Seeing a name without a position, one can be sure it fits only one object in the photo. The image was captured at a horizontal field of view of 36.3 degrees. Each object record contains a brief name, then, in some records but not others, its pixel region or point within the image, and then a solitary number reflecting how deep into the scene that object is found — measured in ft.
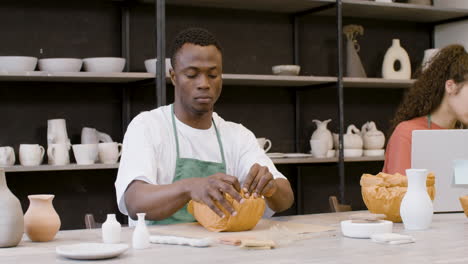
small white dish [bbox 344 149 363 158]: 13.84
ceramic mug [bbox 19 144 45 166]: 11.41
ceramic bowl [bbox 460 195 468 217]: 7.03
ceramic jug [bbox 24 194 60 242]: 5.97
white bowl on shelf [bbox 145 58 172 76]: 12.04
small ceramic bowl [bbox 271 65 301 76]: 13.29
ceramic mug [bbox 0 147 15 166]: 11.14
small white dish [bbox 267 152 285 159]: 13.05
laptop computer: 7.54
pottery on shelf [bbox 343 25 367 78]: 14.19
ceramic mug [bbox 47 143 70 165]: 11.57
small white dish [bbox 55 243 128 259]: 4.98
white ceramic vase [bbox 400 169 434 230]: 6.48
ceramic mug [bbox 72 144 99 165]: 11.71
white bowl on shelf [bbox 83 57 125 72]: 11.87
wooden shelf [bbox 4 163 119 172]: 11.17
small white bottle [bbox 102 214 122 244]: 5.74
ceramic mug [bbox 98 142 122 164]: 11.91
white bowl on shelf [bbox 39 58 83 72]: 11.57
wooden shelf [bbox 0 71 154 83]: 11.28
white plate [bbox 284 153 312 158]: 13.30
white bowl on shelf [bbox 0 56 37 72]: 11.30
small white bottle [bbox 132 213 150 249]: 5.48
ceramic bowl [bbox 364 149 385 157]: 14.11
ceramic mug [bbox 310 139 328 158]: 13.55
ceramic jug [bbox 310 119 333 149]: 13.69
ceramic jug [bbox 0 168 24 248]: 5.66
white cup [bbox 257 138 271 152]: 13.23
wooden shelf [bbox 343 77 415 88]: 13.87
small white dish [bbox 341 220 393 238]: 5.93
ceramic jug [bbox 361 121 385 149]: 14.16
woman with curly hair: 9.79
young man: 7.07
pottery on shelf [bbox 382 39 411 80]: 14.56
